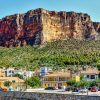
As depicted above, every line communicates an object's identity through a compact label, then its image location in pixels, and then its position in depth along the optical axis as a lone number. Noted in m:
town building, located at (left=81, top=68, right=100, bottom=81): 78.43
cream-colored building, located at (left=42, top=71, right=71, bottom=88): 77.69
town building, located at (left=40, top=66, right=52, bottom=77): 95.69
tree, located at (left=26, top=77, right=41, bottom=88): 73.77
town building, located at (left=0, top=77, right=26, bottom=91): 72.50
